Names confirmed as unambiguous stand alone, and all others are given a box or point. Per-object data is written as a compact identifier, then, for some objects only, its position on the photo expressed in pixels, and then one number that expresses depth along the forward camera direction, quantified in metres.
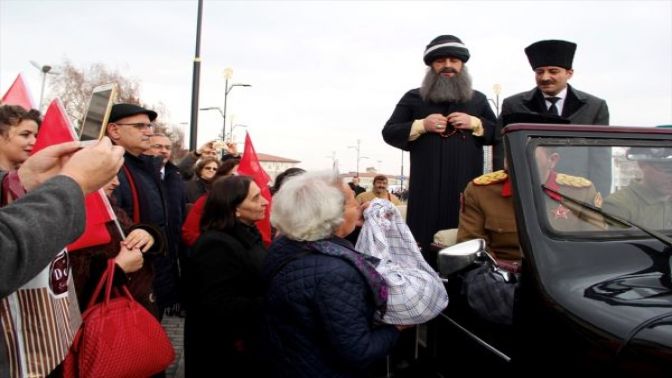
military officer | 2.06
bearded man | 3.63
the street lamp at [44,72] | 22.36
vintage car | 1.60
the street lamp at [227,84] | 18.02
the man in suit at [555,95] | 3.54
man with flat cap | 3.74
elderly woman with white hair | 2.19
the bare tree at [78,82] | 24.41
